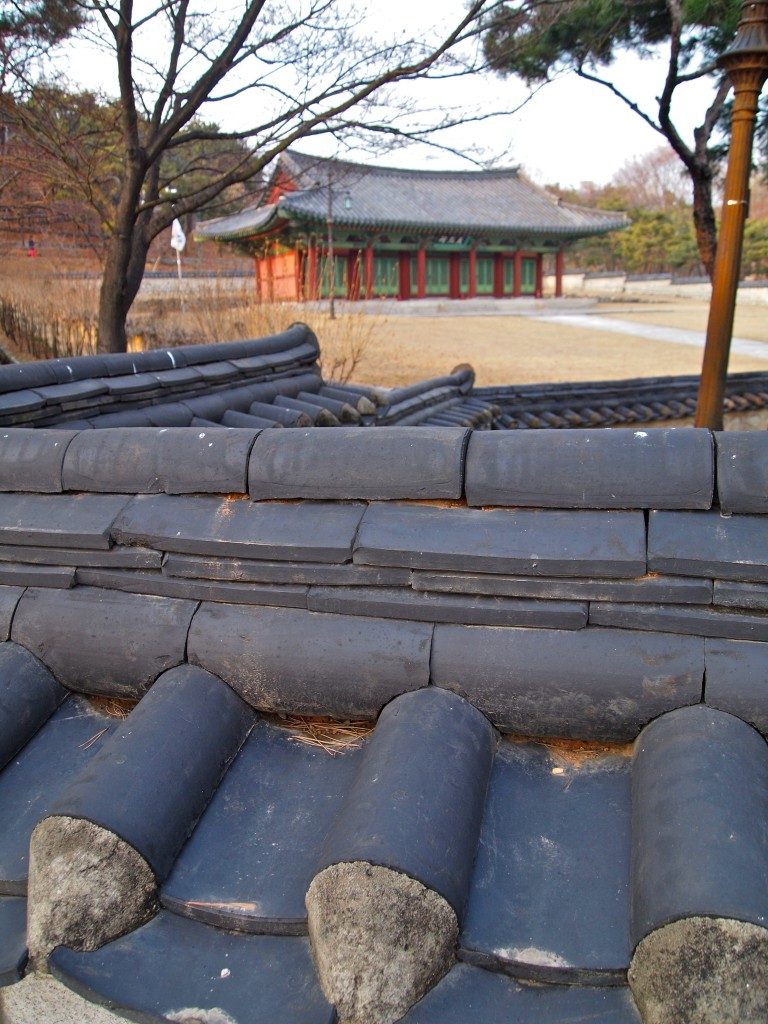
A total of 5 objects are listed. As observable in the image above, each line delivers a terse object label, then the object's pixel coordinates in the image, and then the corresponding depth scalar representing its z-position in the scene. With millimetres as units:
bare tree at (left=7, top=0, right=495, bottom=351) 6496
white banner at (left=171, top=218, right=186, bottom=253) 19584
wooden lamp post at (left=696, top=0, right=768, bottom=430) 3973
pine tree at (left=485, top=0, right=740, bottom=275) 6694
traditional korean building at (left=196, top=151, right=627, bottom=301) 24703
